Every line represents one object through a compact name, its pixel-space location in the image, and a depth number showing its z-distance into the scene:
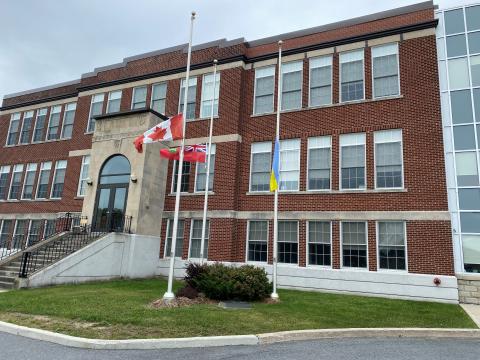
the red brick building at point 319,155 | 16.22
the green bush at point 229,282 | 12.47
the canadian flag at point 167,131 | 14.34
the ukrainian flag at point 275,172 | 14.29
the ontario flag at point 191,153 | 16.16
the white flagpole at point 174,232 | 11.52
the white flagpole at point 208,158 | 17.69
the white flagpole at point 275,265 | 13.27
